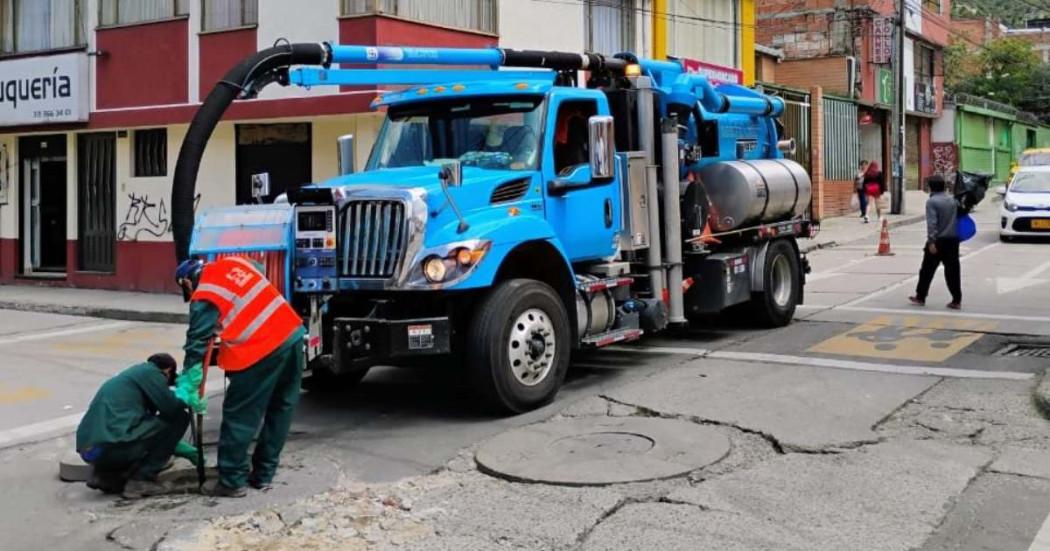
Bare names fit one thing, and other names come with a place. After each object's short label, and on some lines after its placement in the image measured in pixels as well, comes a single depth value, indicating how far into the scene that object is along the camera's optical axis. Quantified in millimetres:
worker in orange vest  6066
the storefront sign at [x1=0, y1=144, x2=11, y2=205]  20125
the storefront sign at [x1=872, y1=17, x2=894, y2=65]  36156
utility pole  30344
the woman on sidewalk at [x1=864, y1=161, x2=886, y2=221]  28125
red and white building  15969
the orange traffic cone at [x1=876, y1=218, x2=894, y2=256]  21078
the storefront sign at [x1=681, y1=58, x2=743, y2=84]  22688
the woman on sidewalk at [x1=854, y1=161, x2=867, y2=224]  28859
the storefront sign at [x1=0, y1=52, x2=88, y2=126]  18438
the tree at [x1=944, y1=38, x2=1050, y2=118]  66188
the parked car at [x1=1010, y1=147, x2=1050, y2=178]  29706
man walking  12953
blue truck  7457
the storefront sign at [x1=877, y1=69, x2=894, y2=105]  37781
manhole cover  6359
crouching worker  6188
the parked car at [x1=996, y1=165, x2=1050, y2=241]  22203
